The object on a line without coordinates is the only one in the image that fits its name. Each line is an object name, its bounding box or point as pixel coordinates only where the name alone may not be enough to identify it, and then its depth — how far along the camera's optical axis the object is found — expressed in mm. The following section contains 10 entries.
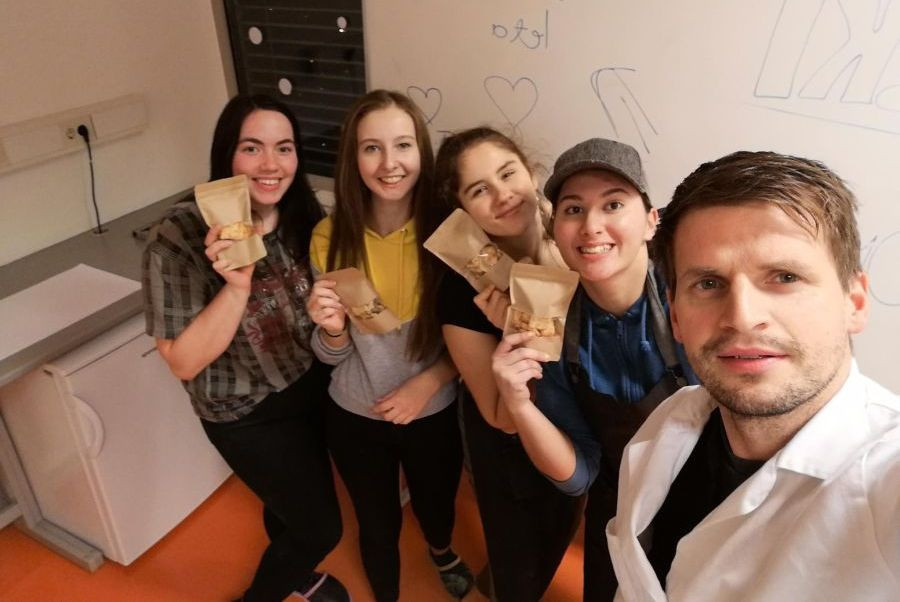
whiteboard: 1308
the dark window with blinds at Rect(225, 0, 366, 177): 2010
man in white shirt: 698
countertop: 1550
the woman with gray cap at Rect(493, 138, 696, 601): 1121
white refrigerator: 1703
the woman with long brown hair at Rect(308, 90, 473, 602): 1358
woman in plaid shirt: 1299
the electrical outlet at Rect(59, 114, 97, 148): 1973
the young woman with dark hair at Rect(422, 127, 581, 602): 1339
